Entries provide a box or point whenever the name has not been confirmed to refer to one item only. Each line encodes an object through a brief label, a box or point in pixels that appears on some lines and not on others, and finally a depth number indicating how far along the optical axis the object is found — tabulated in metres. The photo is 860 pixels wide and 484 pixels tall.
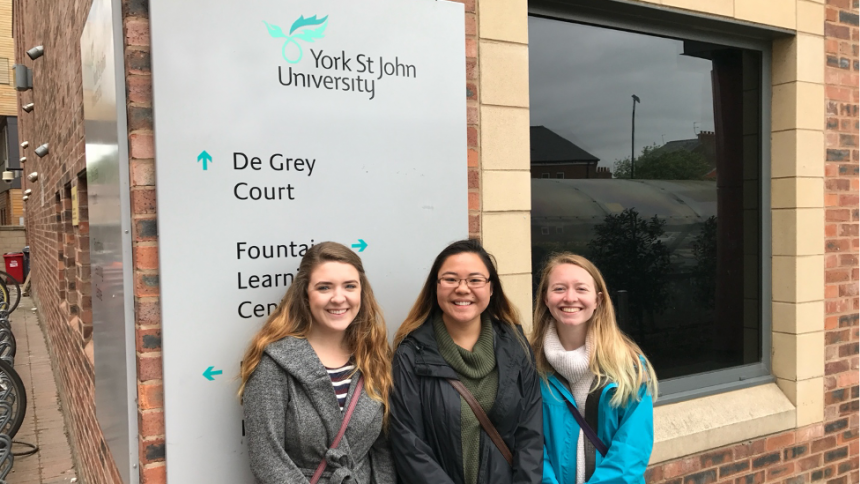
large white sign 2.37
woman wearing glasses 2.19
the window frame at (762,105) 3.58
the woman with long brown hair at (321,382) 2.13
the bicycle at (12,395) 5.30
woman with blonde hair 2.28
